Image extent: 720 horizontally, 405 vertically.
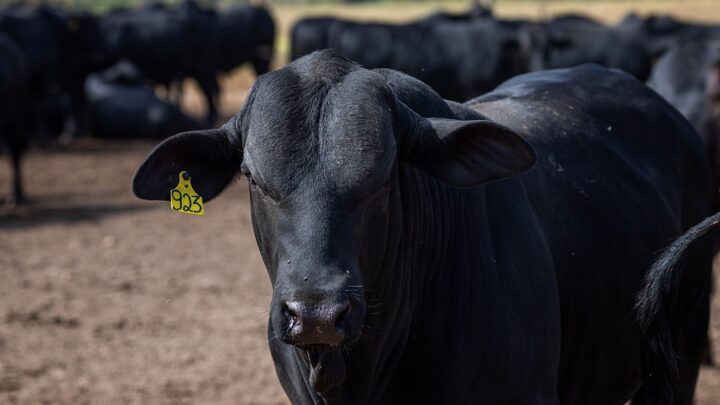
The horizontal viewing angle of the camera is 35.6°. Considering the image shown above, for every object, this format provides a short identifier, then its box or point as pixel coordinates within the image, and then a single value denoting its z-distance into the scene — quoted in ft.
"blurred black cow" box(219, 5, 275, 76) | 78.23
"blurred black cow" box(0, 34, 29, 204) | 41.24
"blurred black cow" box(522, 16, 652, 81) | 53.57
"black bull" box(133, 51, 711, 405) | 10.00
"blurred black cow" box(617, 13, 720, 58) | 53.88
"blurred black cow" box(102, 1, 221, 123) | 72.28
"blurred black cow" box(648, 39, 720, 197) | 25.88
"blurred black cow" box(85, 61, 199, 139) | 60.13
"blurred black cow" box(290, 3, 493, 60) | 60.95
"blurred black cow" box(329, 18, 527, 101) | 57.11
